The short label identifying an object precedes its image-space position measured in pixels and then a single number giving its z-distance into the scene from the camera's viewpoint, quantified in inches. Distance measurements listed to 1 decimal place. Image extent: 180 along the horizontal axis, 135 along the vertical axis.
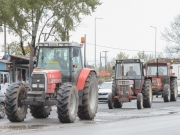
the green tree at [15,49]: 2546.5
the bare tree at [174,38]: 3777.1
